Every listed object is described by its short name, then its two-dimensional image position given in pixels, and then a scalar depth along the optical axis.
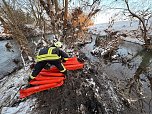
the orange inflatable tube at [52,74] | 3.11
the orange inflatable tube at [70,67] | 3.24
